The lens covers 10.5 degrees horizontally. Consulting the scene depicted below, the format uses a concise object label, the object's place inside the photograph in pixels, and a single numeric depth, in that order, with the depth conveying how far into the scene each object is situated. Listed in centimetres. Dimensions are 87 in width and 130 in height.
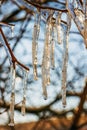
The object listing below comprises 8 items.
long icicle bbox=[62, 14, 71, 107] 124
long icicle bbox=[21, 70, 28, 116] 131
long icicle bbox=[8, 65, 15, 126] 128
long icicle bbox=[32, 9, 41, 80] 128
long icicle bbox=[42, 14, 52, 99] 129
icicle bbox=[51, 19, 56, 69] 136
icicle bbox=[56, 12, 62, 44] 131
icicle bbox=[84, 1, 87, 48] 104
